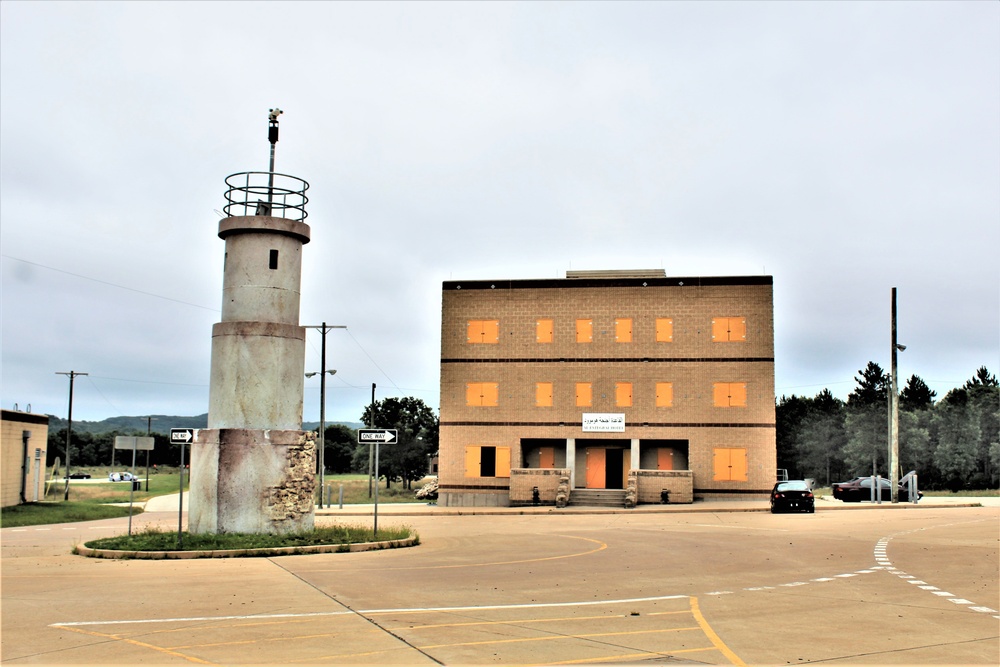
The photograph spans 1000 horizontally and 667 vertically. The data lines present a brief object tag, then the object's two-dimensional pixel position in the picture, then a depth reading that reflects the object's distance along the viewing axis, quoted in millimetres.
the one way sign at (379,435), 23000
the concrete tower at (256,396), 22531
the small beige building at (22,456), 42125
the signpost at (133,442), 22209
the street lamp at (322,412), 44594
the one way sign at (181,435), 21812
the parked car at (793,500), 38281
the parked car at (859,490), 50500
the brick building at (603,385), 47031
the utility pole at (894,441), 45875
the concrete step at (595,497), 45406
